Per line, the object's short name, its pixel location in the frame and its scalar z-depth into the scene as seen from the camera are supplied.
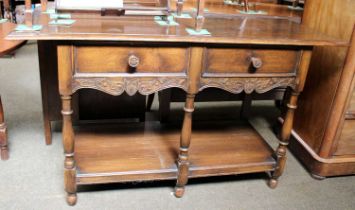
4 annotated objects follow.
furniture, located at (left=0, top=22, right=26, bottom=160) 1.65
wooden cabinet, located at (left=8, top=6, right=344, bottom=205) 1.37
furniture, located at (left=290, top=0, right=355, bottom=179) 1.79
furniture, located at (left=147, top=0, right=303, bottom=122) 2.14
